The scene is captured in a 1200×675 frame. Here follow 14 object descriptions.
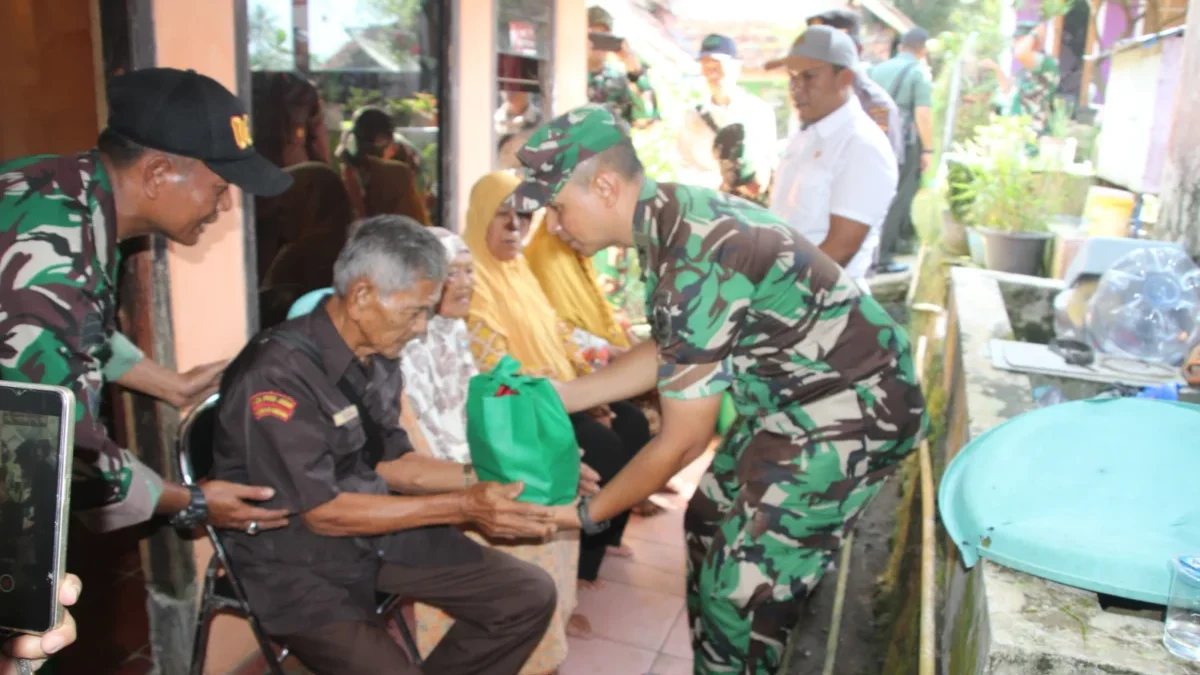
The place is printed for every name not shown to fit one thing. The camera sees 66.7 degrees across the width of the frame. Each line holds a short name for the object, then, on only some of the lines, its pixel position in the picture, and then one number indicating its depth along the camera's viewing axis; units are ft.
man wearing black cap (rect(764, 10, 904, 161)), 17.87
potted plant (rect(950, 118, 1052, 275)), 20.31
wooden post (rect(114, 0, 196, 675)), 8.76
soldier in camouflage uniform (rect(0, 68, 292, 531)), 6.11
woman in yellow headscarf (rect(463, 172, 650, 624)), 11.87
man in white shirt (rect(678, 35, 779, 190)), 21.91
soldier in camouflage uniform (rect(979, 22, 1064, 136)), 42.27
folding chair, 7.74
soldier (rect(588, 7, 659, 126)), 25.25
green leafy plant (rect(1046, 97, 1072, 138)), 27.35
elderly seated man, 7.34
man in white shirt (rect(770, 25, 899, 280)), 12.56
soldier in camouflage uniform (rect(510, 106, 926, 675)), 6.96
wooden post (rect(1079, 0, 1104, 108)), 43.68
